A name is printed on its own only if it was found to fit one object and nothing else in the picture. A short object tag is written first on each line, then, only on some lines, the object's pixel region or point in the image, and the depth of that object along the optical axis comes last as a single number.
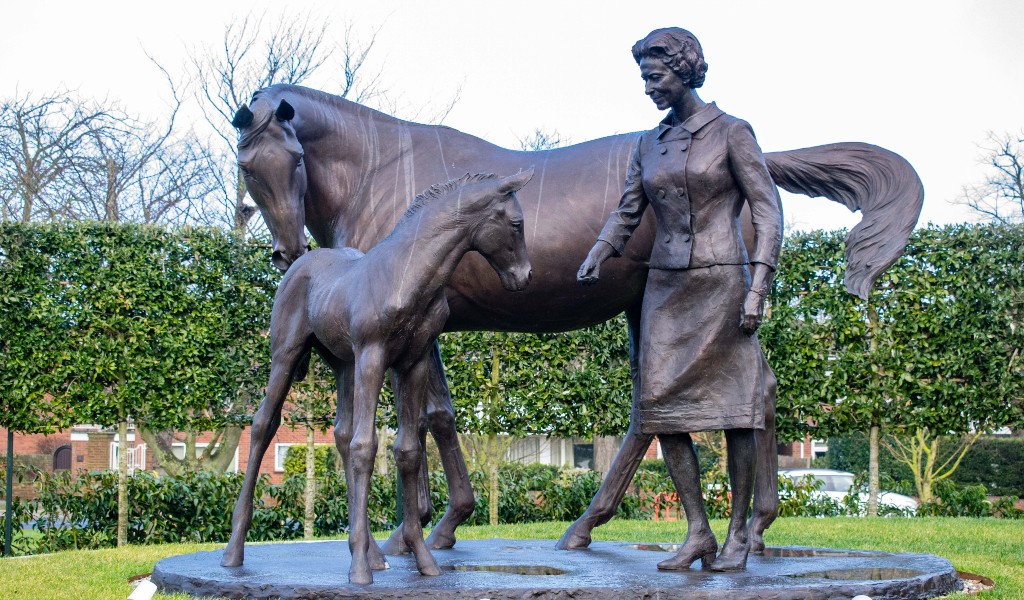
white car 22.38
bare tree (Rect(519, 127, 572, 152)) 24.52
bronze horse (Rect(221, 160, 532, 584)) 4.91
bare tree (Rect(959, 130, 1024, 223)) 27.72
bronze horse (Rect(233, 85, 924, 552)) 6.07
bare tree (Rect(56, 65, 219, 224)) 23.53
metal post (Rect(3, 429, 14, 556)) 10.94
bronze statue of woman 5.29
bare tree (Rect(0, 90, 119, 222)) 22.52
